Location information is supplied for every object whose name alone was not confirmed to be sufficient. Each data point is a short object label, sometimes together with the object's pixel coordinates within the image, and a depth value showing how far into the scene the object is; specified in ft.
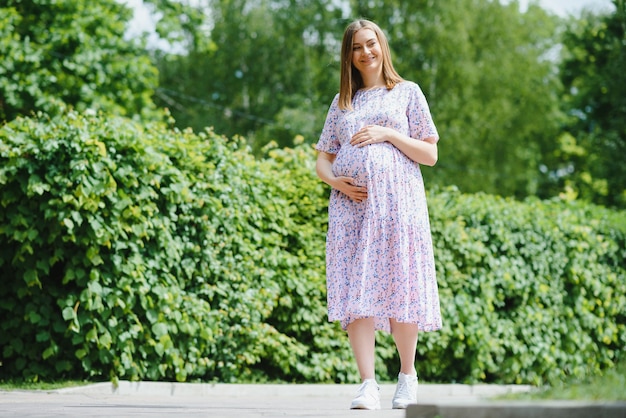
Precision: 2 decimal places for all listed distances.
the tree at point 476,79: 100.17
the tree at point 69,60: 57.16
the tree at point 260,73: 104.99
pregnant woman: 16.44
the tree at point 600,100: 69.97
